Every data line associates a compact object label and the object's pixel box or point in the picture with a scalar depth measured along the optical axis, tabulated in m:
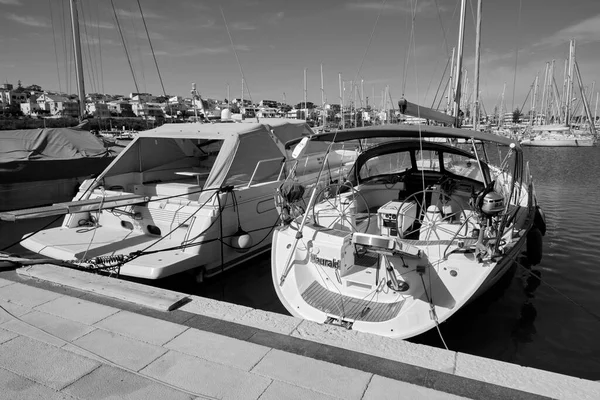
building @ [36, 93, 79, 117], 104.40
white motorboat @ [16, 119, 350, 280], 6.42
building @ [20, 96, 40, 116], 109.13
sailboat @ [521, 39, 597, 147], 41.81
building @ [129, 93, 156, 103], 118.54
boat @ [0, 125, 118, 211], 11.61
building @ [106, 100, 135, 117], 113.61
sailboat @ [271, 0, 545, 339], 4.52
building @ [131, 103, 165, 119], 101.31
